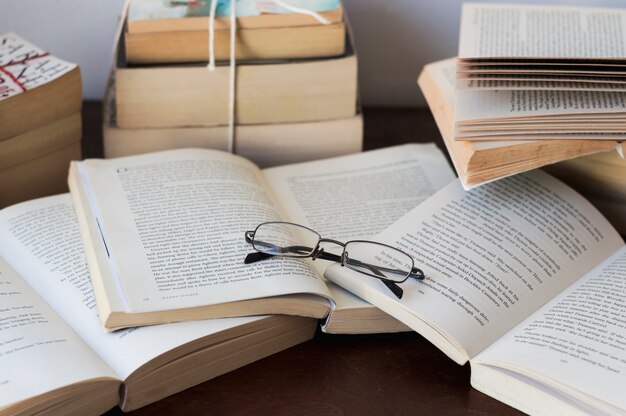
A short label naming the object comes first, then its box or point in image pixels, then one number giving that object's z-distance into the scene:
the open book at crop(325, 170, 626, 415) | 0.69
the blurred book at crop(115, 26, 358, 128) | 0.99
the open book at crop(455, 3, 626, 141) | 0.84
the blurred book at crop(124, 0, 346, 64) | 0.98
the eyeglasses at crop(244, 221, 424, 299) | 0.79
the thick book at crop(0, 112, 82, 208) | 0.91
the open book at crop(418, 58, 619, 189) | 0.82
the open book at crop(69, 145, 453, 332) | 0.75
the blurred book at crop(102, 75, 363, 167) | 1.02
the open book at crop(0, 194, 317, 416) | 0.66
